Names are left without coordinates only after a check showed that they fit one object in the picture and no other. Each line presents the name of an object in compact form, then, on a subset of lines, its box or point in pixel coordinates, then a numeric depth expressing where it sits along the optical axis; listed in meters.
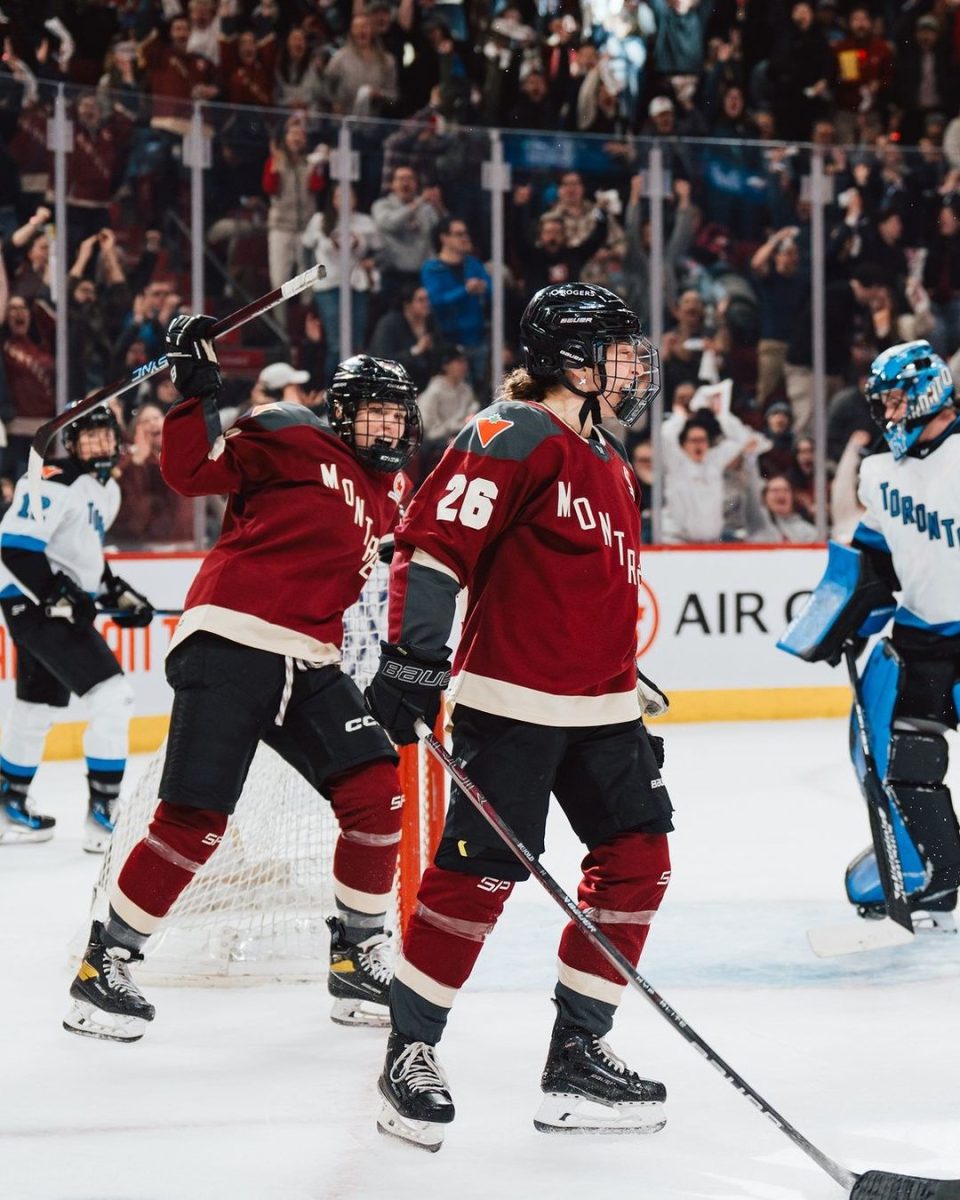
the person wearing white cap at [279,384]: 13.83
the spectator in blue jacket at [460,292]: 14.74
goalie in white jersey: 7.29
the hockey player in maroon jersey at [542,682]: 4.73
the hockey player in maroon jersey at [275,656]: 5.81
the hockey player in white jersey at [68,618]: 9.37
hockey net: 6.77
